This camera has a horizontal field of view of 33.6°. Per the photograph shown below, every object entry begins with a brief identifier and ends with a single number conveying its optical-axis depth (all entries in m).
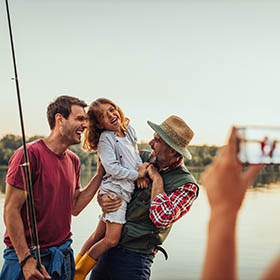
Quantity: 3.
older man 2.62
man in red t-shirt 2.30
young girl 2.70
